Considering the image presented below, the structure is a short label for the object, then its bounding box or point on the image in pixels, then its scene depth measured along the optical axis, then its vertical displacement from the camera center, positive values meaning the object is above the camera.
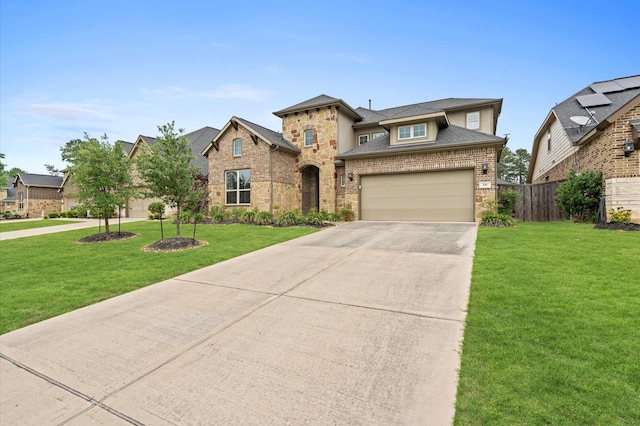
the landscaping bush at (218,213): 16.25 -0.32
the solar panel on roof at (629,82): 16.33 +7.42
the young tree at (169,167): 8.83 +1.28
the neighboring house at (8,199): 34.50 +1.22
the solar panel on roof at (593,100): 15.37 +5.90
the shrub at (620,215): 9.61 -0.32
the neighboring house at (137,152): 22.12 +3.77
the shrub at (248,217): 15.35 -0.51
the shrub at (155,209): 18.48 -0.06
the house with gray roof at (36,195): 31.25 +1.55
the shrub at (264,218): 14.52 -0.54
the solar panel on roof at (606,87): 16.47 +7.17
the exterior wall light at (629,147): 9.59 +1.99
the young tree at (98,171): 10.66 +1.41
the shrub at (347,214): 15.21 -0.37
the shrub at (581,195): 10.98 +0.44
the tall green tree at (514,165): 45.66 +6.75
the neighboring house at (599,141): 9.70 +2.89
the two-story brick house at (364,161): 13.25 +2.49
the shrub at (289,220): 13.55 -0.60
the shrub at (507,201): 13.53 +0.26
